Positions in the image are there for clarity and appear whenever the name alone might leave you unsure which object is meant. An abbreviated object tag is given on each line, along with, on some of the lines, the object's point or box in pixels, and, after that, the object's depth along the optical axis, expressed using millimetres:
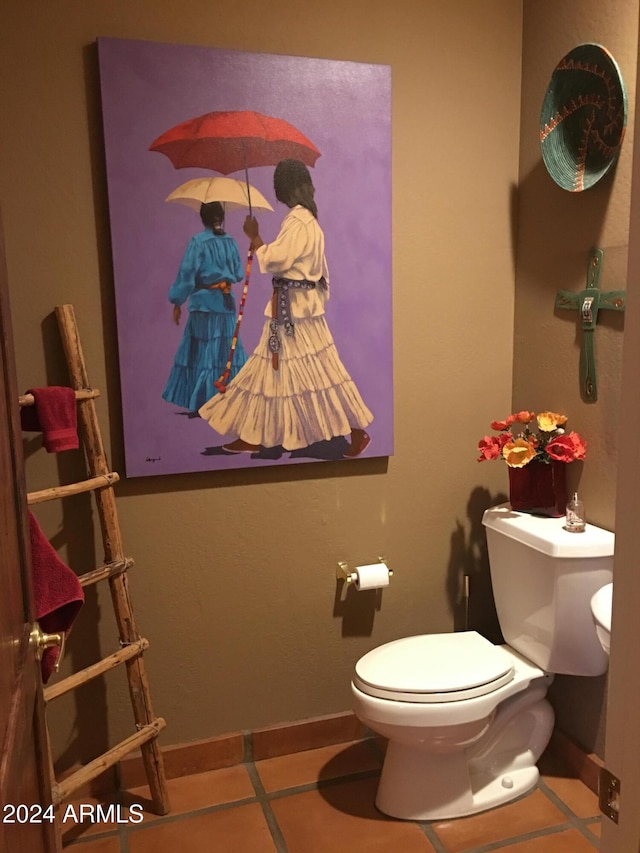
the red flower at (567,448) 2092
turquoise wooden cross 2031
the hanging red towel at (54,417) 1810
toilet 1921
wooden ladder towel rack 1908
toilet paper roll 2275
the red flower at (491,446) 2221
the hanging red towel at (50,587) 1567
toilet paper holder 2295
